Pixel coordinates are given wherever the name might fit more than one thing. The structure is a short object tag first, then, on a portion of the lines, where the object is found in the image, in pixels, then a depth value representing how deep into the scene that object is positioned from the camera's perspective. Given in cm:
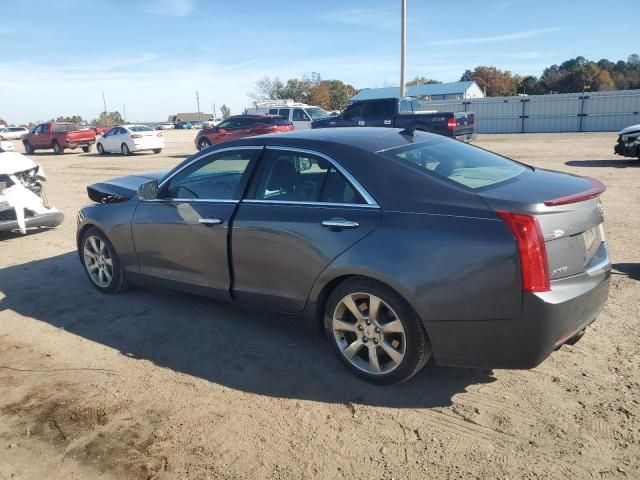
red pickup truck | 2795
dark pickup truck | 1777
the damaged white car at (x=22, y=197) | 781
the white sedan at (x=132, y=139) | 2442
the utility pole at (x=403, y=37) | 2592
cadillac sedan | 300
